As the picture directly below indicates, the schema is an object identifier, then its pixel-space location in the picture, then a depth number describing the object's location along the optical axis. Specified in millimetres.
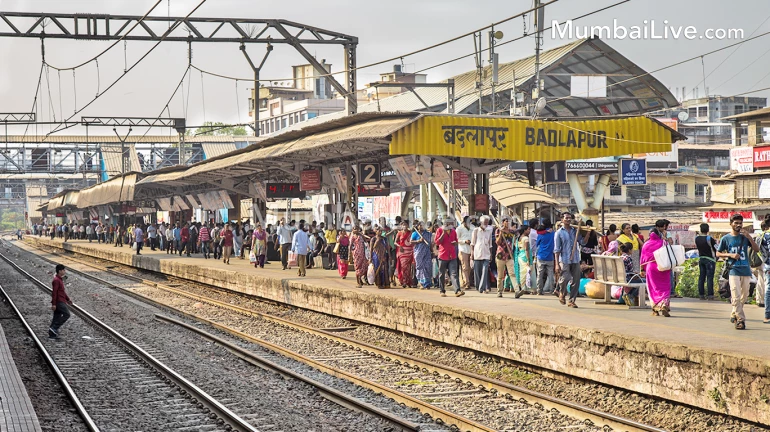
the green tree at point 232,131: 143625
